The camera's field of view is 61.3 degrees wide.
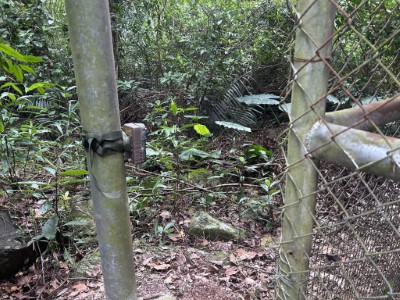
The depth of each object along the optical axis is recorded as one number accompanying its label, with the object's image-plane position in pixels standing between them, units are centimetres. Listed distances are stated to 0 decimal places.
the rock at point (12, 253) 223
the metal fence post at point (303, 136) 82
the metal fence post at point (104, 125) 88
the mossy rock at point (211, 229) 251
